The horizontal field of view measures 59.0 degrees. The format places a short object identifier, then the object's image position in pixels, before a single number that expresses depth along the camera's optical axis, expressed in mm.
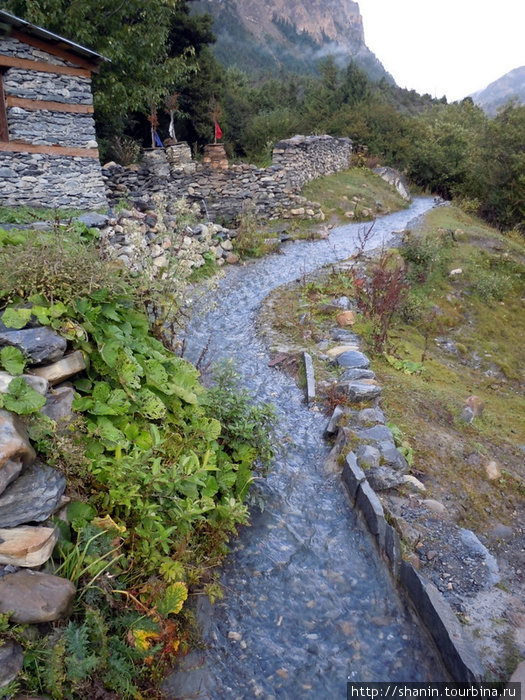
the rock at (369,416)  5414
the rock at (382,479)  4512
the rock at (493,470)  5156
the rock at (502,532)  4414
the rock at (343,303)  8930
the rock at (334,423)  5473
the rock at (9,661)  2291
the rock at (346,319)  8289
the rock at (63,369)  3593
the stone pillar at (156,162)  14343
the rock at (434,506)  4379
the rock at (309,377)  6199
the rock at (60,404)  3434
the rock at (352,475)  4453
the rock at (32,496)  2803
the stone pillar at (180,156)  15164
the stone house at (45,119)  9773
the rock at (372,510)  3995
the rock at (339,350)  7160
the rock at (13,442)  2824
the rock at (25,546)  2682
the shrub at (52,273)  3893
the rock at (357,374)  6413
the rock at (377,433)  5074
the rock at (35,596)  2473
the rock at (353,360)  6758
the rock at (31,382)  3223
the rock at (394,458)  4750
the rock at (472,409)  6191
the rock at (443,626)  2910
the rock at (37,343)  3475
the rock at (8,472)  2758
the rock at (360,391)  5871
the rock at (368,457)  4682
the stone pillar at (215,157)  15909
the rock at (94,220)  7758
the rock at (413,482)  4621
